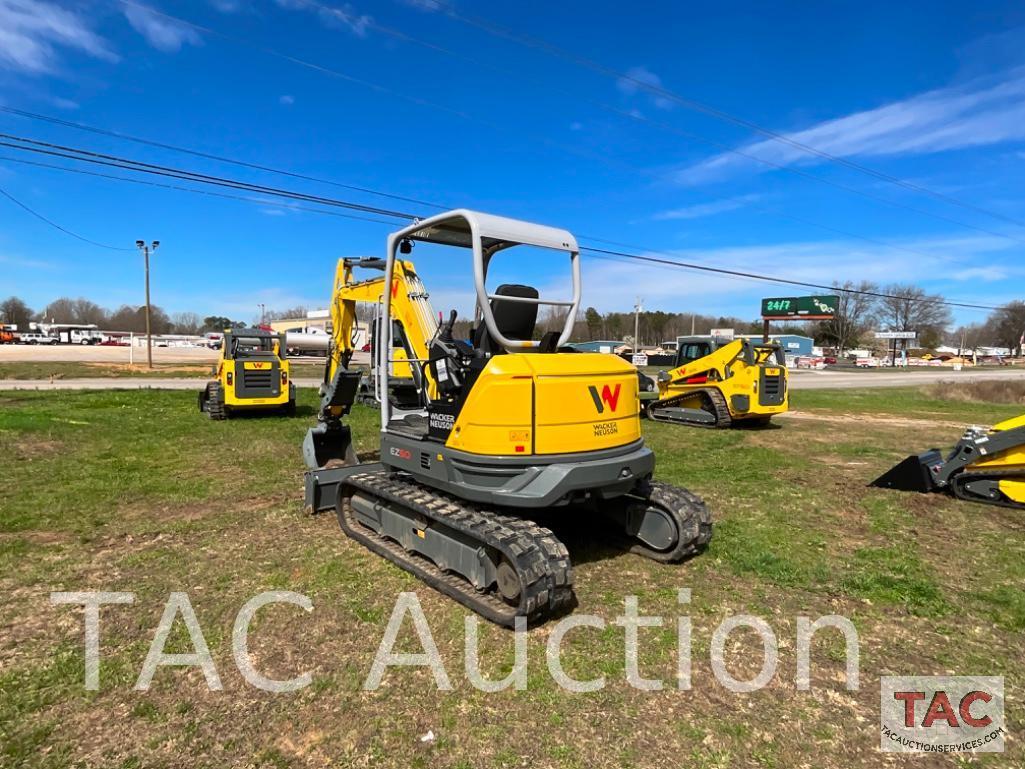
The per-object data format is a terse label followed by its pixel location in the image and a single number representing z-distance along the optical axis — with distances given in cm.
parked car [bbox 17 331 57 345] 8244
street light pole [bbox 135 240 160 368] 3114
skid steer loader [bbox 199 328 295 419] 1363
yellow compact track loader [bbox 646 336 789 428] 1416
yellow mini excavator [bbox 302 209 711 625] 441
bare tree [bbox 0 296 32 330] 11488
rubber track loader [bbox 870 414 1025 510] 718
